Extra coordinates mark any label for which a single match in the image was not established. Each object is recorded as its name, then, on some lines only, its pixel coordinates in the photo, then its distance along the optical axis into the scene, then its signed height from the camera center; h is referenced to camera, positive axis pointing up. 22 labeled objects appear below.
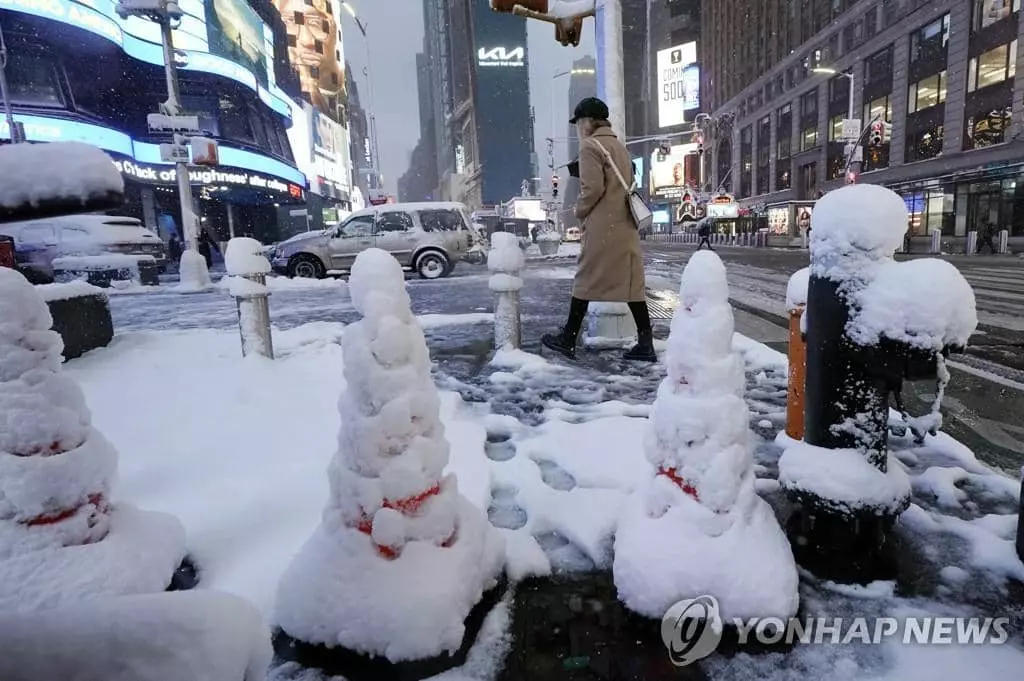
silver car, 14.55 +0.39
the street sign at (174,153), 14.73 +2.87
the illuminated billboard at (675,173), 70.44 +9.14
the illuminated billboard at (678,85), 78.25 +21.36
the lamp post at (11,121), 20.22 +5.84
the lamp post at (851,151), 29.73 +4.35
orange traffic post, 2.54 -0.66
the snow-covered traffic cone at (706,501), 1.66 -0.78
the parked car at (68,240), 12.51 +0.69
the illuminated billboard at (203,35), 24.55 +12.04
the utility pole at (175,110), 13.61 +3.96
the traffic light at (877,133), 25.31 +4.36
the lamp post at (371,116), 30.81 +10.97
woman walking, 4.75 +0.16
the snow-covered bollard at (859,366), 1.70 -0.42
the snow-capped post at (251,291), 4.68 -0.24
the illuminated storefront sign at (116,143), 23.44 +5.75
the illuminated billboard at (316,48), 59.53 +22.82
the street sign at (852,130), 28.98 +5.23
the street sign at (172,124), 14.05 +3.49
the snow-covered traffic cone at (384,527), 1.57 -0.78
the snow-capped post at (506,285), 5.06 -0.30
